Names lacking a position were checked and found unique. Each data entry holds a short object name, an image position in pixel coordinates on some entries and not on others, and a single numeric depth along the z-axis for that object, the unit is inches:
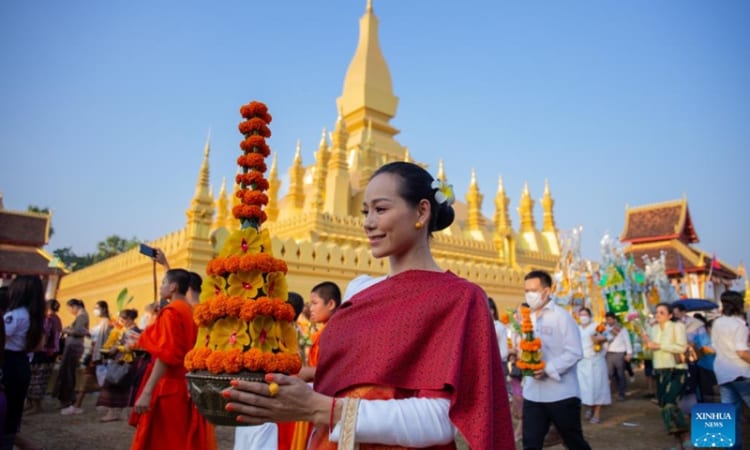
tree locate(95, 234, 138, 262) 1722.2
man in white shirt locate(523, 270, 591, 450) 149.8
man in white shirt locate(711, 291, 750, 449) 185.6
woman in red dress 56.4
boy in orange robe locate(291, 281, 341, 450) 161.3
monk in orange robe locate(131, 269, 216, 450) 146.2
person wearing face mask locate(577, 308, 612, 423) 313.3
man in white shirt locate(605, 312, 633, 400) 403.9
